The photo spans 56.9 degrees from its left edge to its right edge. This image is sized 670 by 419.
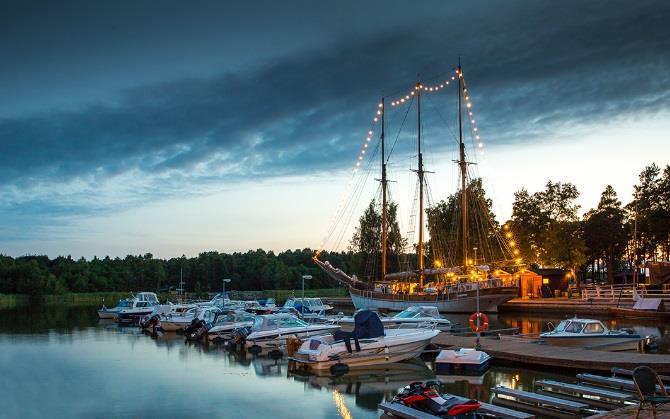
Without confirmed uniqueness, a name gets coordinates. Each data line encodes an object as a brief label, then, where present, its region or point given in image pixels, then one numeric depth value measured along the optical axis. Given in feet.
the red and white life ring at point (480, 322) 92.86
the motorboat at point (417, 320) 114.32
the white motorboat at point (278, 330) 102.89
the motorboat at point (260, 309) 185.37
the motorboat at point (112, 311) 199.48
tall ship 206.39
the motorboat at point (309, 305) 188.41
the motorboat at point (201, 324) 129.08
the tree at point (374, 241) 309.63
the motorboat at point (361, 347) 81.15
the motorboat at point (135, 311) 189.57
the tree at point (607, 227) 268.21
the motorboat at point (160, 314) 157.48
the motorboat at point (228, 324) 122.83
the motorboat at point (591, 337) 88.79
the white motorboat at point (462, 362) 76.43
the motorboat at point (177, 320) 148.79
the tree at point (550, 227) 238.68
